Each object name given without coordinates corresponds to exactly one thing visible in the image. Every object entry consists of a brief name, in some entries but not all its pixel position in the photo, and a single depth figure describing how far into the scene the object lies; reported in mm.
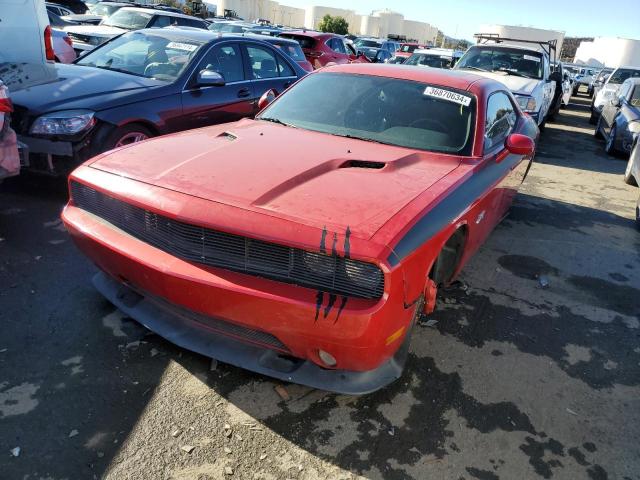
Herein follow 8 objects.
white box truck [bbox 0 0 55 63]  5445
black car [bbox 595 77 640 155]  8992
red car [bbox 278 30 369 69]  13719
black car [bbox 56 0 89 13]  20017
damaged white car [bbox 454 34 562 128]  9609
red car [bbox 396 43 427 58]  25461
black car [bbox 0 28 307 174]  4465
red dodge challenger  2137
